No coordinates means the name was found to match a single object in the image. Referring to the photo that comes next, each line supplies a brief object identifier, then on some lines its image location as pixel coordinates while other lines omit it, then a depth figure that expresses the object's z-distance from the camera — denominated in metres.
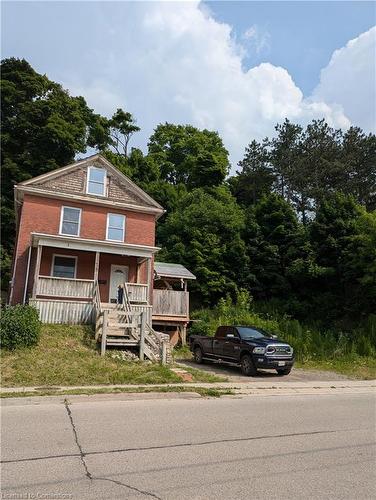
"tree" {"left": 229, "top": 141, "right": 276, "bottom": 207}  52.59
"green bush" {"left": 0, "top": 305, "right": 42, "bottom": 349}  14.67
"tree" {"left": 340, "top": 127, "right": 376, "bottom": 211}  44.66
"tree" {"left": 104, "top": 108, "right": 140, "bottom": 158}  59.34
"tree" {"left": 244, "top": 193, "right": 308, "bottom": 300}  34.16
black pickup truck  15.86
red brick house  20.92
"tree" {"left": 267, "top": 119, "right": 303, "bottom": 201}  49.55
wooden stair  16.02
